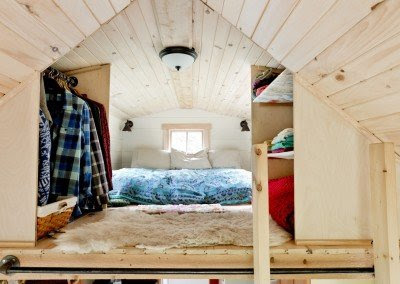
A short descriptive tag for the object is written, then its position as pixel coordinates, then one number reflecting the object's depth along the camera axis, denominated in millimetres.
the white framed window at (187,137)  4484
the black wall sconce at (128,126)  4375
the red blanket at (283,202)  1304
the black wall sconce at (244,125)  4324
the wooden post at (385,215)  995
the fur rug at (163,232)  1138
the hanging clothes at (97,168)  1657
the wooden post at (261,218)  977
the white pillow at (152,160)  3934
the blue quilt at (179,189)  2270
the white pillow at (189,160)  3855
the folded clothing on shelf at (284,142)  1495
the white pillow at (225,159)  3943
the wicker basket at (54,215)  1147
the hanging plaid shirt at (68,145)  1424
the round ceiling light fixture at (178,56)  1938
